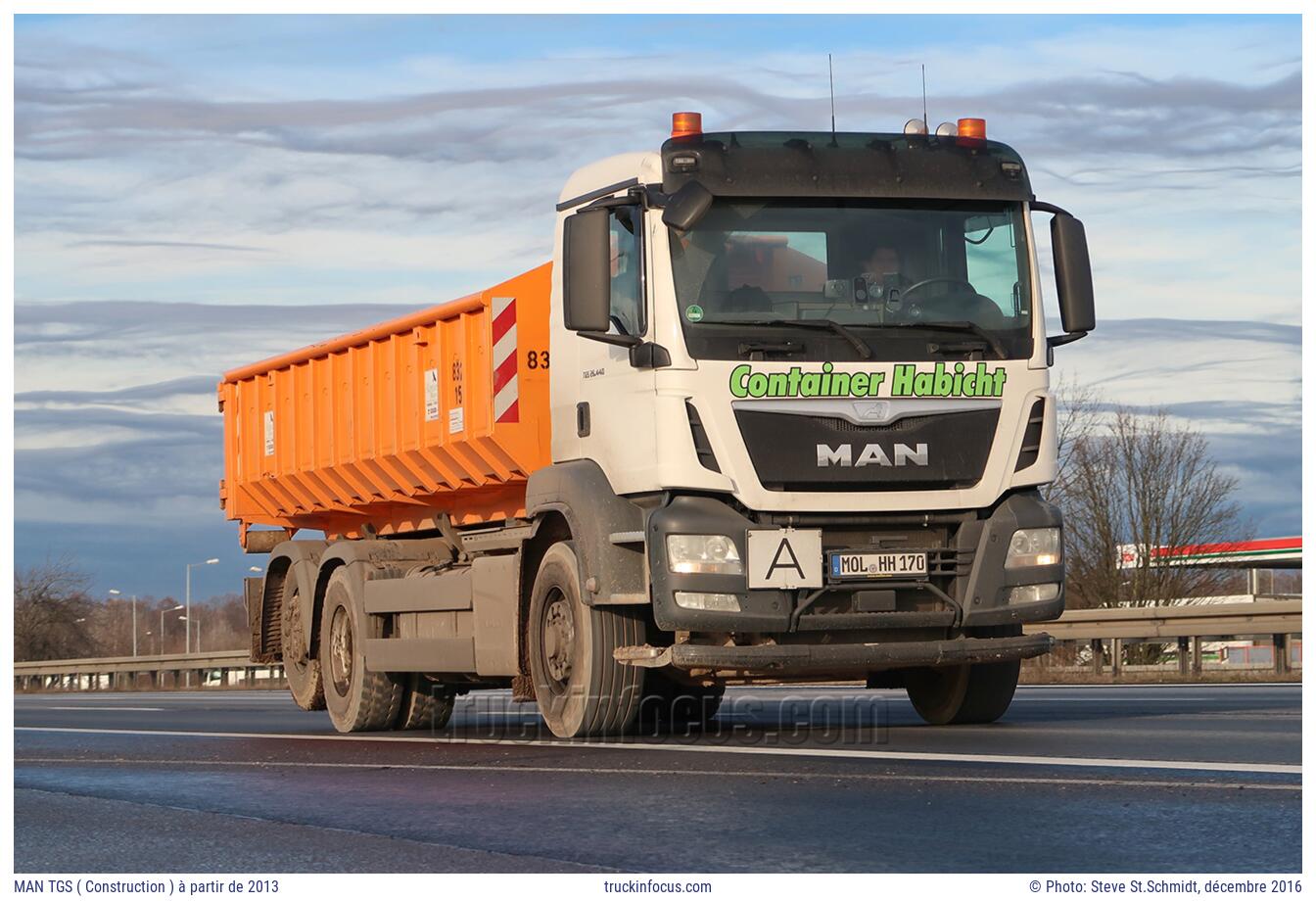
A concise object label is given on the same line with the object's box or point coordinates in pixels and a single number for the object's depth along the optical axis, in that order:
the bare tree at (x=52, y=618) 90.56
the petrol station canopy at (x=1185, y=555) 47.84
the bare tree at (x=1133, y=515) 47.38
